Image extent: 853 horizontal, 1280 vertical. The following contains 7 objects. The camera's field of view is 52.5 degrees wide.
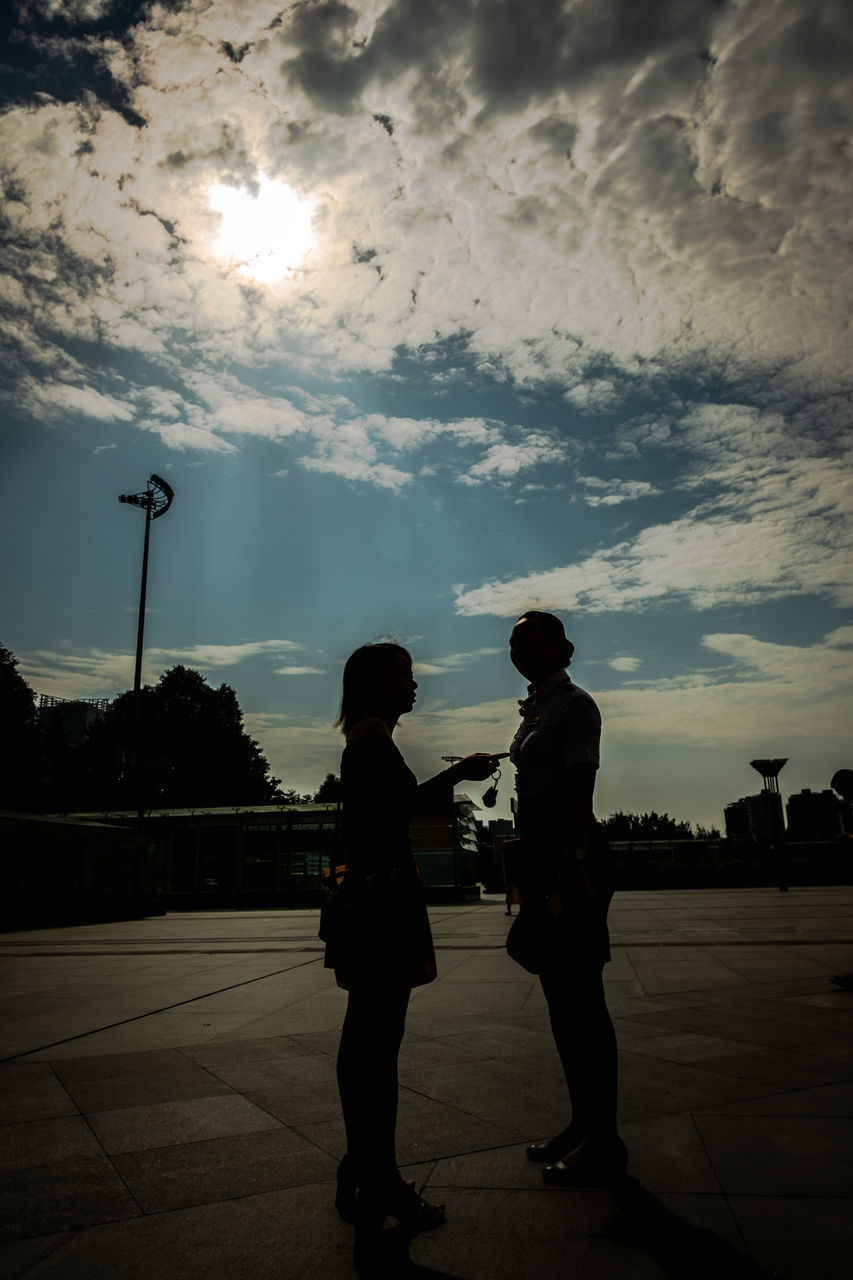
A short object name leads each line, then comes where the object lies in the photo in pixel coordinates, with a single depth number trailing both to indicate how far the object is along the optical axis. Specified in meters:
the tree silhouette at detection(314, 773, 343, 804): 78.83
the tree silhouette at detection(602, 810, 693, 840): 84.12
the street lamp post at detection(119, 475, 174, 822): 25.67
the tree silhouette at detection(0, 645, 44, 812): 34.41
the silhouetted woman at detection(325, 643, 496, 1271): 2.31
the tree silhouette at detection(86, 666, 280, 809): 47.75
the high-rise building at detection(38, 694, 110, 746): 178.00
